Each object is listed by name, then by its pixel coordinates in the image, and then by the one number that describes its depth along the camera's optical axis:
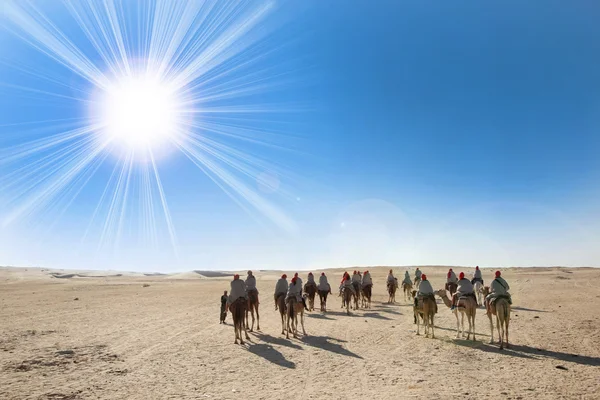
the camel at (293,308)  18.25
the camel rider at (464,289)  16.48
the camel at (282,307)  18.57
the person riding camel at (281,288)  19.45
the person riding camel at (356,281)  28.67
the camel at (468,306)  16.22
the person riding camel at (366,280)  29.17
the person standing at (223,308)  22.08
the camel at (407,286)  32.12
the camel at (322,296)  27.20
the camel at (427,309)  17.09
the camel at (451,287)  26.59
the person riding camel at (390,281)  31.61
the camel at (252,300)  20.19
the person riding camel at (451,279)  26.75
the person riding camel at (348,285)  25.84
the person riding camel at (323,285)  27.45
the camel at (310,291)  27.52
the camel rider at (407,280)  32.12
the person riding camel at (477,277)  28.05
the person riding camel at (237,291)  17.03
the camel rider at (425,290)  17.59
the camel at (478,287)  27.62
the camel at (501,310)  14.56
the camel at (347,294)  25.56
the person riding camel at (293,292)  18.41
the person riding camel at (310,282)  28.36
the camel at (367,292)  28.80
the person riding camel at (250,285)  20.84
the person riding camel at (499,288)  14.77
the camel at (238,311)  16.77
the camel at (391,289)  31.64
